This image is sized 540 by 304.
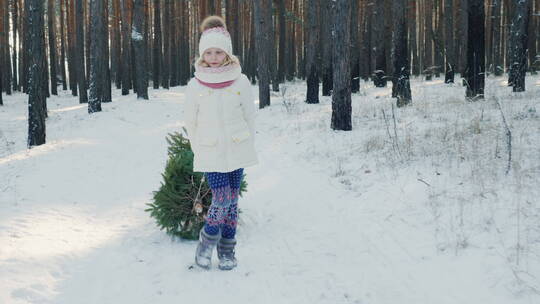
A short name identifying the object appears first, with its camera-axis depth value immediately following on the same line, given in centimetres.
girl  363
